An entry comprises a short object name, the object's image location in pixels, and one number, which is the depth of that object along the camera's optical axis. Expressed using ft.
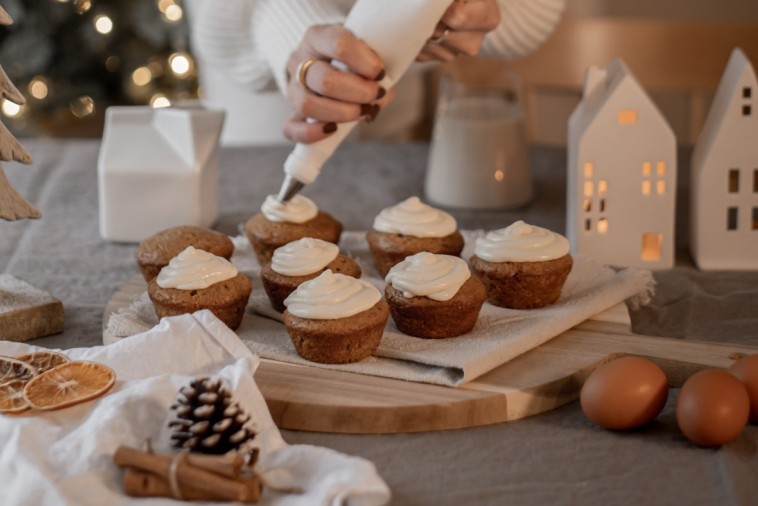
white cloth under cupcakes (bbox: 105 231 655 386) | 4.38
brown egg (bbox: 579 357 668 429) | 3.91
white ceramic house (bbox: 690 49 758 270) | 5.61
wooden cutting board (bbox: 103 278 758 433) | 4.04
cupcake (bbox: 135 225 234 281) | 5.31
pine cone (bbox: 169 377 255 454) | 3.54
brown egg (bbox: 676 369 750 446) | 3.77
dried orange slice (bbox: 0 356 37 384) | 4.11
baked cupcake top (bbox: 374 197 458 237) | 5.48
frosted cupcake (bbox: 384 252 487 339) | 4.66
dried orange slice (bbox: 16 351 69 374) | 4.19
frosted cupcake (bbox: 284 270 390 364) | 4.40
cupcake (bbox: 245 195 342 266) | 5.65
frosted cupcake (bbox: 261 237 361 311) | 4.99
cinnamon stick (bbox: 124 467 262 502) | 3.34
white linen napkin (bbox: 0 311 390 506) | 3.35
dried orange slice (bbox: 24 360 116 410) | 3.86
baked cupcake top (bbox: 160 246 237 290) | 4.78
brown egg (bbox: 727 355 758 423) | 3.97
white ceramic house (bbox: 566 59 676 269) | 5.67
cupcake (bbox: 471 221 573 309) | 5.00
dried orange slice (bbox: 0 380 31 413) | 3.80
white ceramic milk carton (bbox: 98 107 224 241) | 6.23
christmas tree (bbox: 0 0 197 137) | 12.39
